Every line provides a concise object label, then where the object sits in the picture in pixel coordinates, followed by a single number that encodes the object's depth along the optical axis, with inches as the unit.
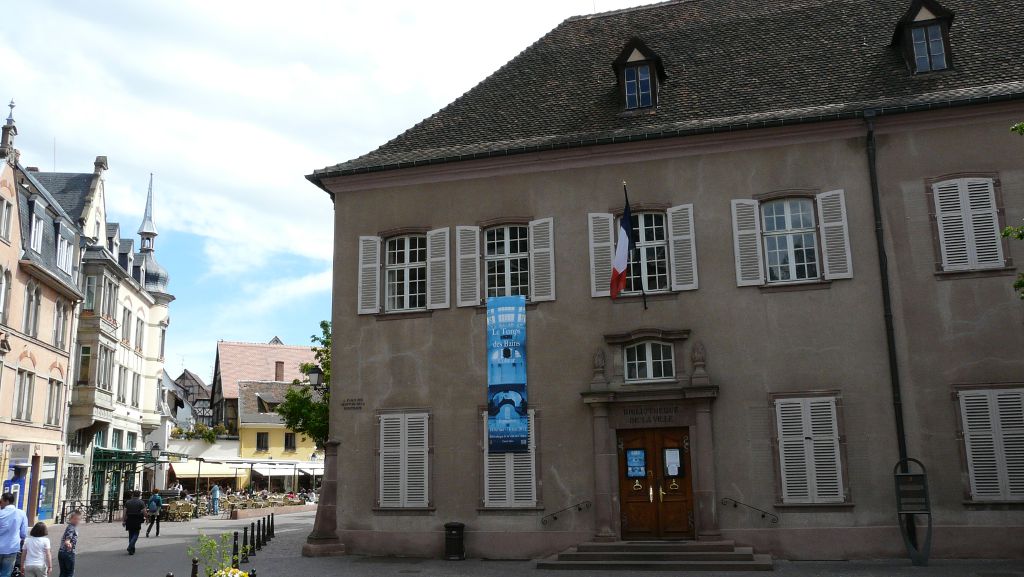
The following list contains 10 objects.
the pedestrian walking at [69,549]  565.6
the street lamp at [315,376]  962.7
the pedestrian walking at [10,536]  530.6
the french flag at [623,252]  693.9
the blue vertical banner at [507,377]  725.9
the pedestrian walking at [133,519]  849.5
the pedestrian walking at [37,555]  498.6
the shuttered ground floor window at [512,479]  717.9
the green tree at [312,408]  1179.3
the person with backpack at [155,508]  1106.7
